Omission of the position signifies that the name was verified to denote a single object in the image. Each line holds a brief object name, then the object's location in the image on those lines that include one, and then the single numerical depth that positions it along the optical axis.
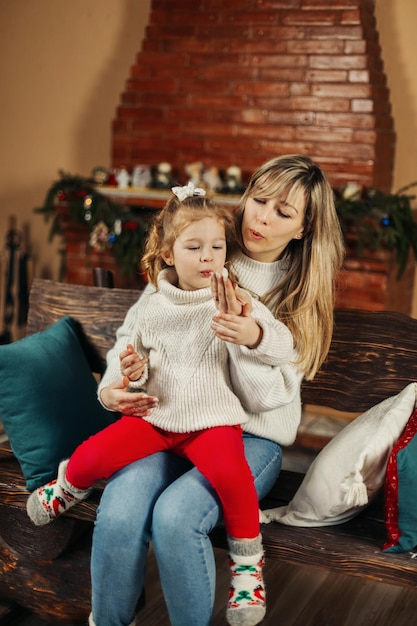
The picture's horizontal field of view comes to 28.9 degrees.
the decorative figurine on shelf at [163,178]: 4.19
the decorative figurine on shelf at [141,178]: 4.24
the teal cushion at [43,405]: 1.97
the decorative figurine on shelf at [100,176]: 4.27
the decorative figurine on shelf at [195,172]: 4.17
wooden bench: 1.98
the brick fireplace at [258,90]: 3.96
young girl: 1.65
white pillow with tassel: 1.73
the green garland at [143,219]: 3.70
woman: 1.62
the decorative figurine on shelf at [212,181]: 4.11
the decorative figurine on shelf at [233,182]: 4.05
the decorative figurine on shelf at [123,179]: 4.25
